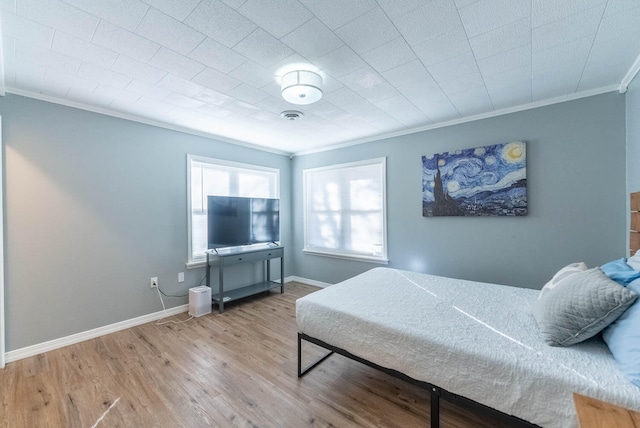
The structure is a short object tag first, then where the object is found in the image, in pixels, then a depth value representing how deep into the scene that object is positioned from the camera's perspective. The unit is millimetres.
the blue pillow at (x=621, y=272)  1475
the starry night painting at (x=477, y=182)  2883
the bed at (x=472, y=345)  1186
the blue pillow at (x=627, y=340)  1110
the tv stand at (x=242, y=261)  3558
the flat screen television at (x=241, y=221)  3609
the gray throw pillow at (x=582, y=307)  1268
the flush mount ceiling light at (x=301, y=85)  2119
